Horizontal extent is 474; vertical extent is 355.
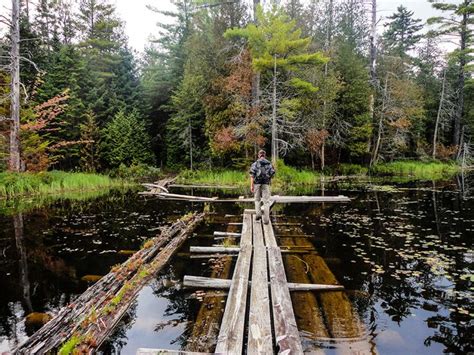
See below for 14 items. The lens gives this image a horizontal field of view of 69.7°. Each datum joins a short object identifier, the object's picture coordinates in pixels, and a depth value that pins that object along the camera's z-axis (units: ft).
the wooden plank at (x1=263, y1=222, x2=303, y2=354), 11.52
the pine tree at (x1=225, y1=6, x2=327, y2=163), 63.21
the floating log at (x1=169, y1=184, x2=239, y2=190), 69.77
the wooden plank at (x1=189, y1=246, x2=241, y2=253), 24.77
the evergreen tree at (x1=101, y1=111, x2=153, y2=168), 87.40
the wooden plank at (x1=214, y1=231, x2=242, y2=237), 29.71
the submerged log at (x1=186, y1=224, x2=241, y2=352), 13.24
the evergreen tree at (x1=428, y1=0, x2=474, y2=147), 102.63
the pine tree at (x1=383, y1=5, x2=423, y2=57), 129.19
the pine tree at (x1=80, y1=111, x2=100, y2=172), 82.09
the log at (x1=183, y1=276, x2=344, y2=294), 17.75
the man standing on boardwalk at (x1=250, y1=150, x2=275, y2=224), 30.63
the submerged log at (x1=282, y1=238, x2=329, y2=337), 14.24
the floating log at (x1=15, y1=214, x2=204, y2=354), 12.61
